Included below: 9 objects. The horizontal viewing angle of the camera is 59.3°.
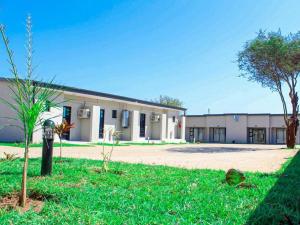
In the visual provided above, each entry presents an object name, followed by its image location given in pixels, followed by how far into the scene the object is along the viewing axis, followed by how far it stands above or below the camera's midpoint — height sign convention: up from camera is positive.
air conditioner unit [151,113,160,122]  27.72 +1.39
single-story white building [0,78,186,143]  16.98 +1.06
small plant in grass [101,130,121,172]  5.70 -0.85
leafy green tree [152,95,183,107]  54.92 +6.21
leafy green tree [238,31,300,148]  17.87 +4.93
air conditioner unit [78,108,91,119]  20.45 +1.20
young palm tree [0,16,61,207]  3.02 +0.30
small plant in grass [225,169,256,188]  4.53 -0.83
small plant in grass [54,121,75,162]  6.67 +0.00
